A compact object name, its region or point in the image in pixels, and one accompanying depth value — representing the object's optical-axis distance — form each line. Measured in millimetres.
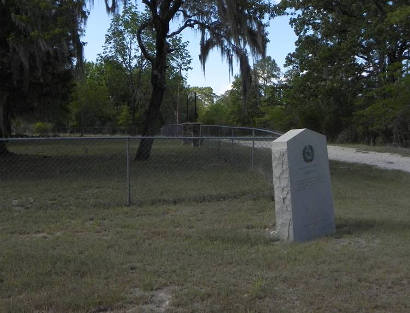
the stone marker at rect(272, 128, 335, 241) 6191
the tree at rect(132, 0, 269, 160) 14977
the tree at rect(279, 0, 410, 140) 22938
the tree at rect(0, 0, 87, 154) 12312
